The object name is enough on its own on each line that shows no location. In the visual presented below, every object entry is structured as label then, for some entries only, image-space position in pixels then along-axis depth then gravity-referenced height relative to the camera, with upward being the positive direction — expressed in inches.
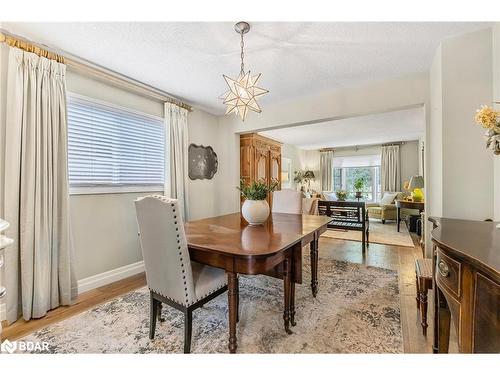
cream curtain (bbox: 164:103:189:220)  121.1 +16.7
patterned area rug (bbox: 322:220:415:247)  161.5 -42.7
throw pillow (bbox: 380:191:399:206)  234.5 -17.8
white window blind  89.0 +16.3
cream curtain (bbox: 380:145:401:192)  257.8 +15.4
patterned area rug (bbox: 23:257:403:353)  57.8 -41.8
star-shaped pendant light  68.6 +29.0
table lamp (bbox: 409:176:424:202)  177.6 -4.6
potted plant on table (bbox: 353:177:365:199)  202.7 -3.1
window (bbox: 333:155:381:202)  282.4 +10.9
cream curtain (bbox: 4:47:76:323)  70.4 -1.0
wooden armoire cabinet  165.6 +20.1
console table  163.3 -17.1
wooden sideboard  27.5 -14.1
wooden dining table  50.1 -15.3
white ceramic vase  77.8 -9.7
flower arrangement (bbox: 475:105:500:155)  43.6 +11.3
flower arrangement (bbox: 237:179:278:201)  78.4 -2.8
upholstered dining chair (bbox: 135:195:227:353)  51.9 -19.6
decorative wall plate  139.3 +13.9
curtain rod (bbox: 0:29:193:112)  72.1 +45.7
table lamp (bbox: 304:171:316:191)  301.5 +7.3
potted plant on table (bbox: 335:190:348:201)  188.2 -11.3
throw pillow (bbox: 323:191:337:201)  249.8 -15.0
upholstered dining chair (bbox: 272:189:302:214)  108.2 -9.4
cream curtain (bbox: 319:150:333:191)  303.9 +17.6
